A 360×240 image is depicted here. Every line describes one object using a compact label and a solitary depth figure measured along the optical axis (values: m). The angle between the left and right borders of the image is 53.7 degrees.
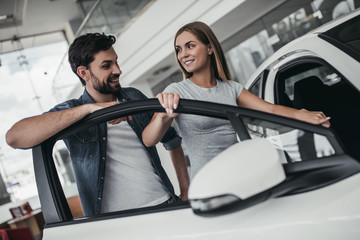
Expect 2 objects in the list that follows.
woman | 1.15
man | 1.04
